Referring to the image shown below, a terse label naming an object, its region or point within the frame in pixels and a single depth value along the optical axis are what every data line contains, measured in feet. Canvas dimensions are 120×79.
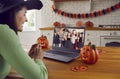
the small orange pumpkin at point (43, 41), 7.50
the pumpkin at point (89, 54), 5.26
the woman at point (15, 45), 3.59
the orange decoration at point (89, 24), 14.33
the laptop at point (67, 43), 6.08
